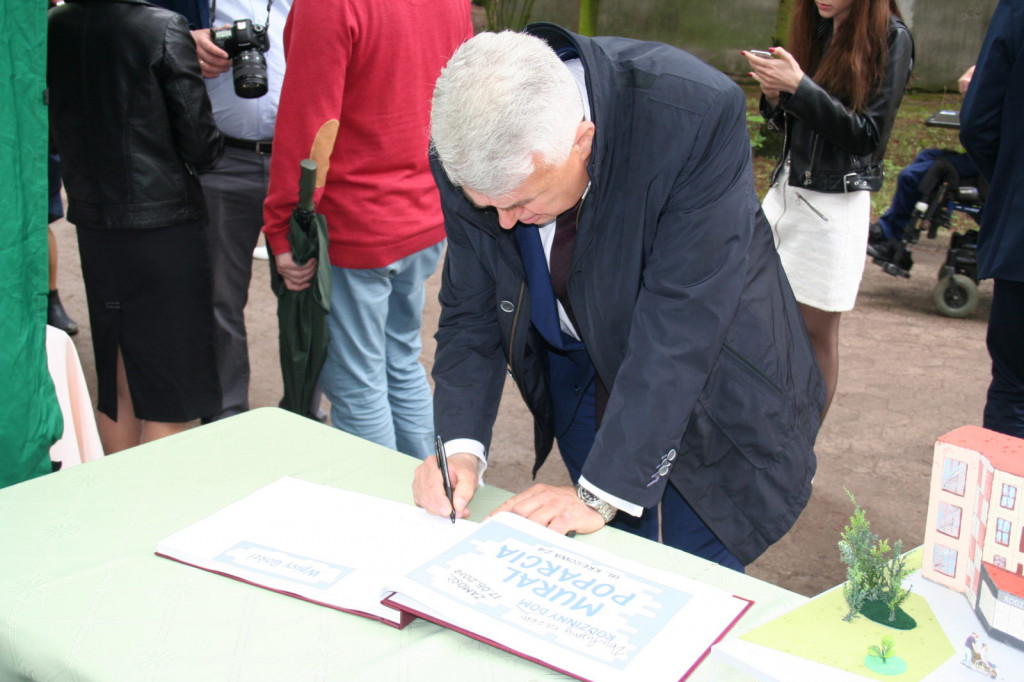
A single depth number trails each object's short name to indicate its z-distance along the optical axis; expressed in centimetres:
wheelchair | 487
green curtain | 212
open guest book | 118
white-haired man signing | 133
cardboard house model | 110
